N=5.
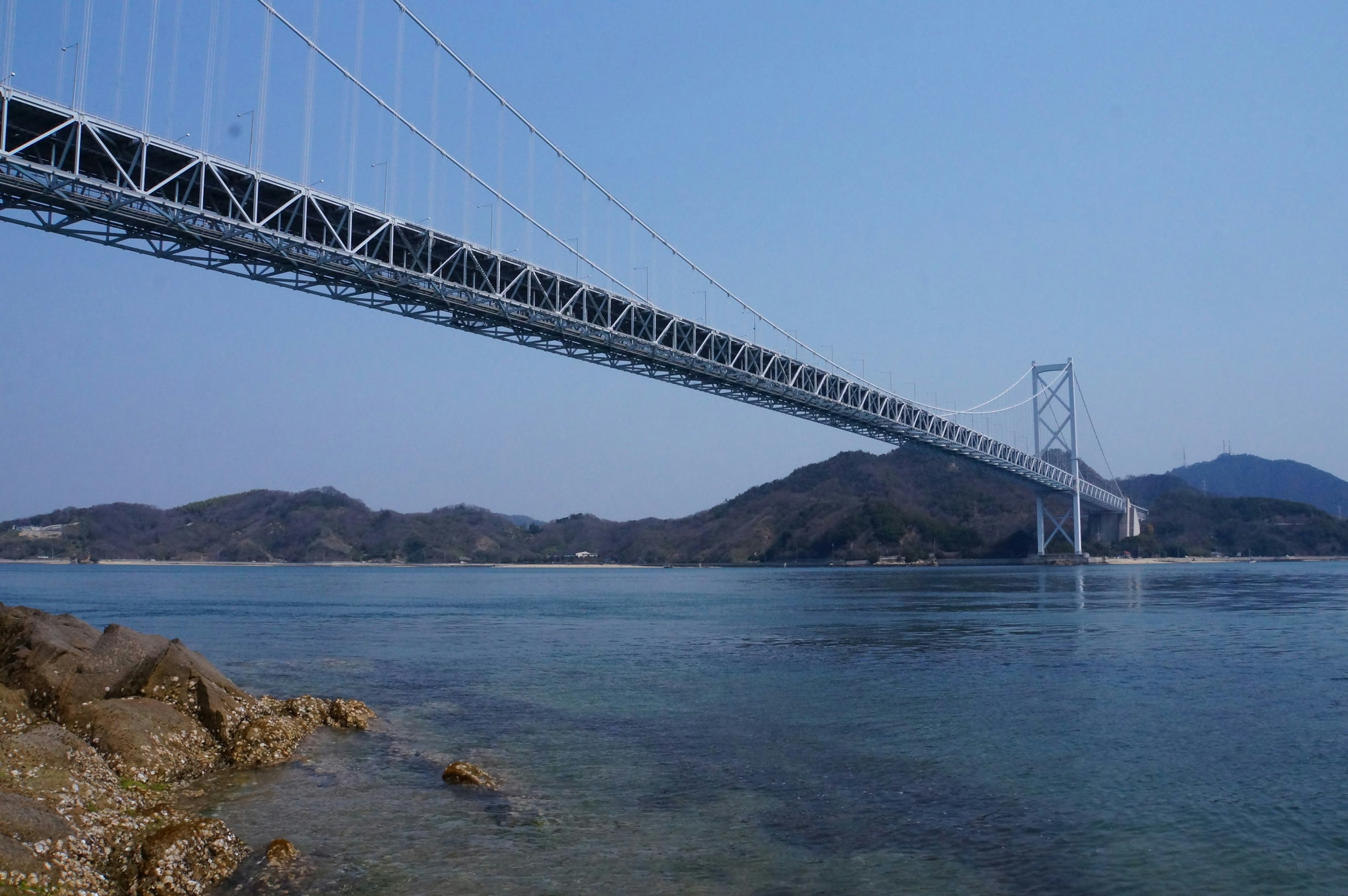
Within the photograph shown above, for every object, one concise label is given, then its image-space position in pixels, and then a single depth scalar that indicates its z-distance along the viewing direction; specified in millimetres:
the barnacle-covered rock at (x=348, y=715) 10625
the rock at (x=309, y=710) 10477
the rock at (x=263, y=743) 8766
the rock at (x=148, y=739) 7859
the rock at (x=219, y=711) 8938
